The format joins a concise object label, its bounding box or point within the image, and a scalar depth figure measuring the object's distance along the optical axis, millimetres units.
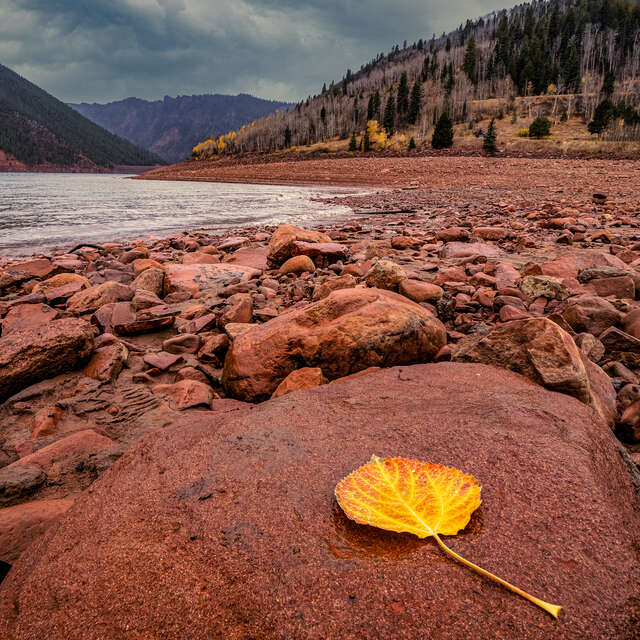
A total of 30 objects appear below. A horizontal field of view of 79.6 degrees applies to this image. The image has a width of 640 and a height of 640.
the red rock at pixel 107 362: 2276
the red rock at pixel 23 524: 1046
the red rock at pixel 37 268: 4688
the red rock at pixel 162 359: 2410
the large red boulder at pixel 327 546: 623
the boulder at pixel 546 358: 1495
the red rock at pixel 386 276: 3131
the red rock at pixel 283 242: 4738
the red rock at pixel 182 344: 2658
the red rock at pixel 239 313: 2916
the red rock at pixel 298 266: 4387
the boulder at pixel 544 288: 2947
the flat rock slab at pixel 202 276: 3887
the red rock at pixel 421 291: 2895
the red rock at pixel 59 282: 3918
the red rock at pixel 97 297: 3361
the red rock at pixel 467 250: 4500
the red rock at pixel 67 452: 1478
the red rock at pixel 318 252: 4668
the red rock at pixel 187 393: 2018
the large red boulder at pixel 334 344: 2023
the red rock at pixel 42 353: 2111
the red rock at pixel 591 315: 2289
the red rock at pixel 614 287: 2953
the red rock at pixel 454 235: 5535
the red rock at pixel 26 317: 2957
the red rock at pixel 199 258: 5309
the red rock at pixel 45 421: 1835
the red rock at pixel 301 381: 1874
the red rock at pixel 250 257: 5076
